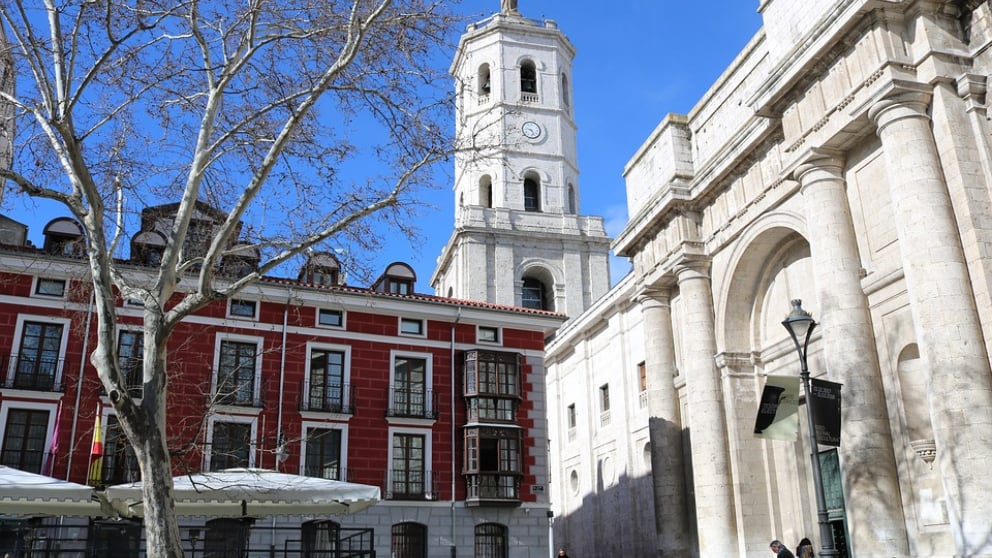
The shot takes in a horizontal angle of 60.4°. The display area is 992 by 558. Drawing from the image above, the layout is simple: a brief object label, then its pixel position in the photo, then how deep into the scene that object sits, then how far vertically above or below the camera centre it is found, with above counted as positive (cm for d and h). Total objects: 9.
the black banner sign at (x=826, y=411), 1237 +227
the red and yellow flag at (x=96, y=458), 1716 +262
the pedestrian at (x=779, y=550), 1488 +43
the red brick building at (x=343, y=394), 2356 +550
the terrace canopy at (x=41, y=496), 1354 +148
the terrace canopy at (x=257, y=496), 1431 +149
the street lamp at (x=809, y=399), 1077 +229
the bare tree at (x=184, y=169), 1024 +573
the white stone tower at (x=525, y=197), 4709 +2164
